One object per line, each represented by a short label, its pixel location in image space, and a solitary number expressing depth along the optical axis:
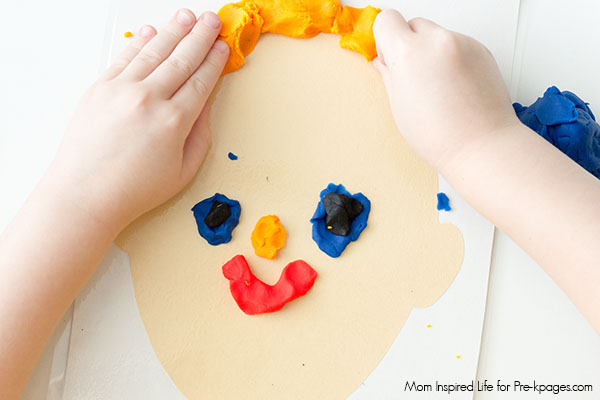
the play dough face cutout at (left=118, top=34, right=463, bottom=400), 0.70
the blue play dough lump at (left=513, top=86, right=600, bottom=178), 0.71
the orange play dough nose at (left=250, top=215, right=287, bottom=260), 0.72
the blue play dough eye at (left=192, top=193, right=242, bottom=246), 0.71
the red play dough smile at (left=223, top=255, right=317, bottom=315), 0.70
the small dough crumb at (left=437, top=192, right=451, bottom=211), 0.75
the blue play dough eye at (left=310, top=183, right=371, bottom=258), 0.72
